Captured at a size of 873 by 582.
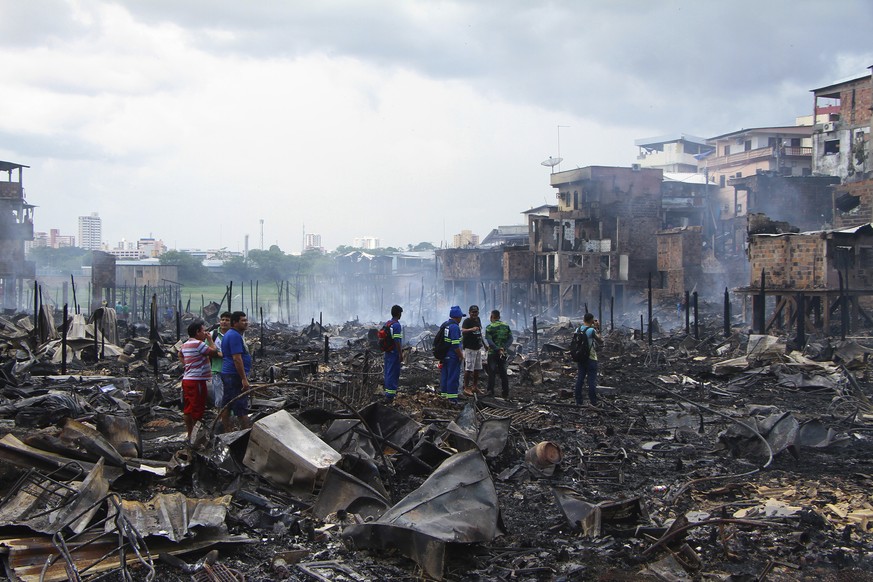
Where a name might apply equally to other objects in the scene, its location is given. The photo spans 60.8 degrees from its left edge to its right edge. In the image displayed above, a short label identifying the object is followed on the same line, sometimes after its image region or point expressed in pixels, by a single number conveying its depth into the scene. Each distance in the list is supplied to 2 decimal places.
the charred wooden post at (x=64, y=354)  16.36
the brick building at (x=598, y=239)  45.69
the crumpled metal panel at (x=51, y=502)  5.82
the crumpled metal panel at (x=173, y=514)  5.81
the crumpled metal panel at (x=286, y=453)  7.08
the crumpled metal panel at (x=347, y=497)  6.64
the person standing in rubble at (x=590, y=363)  12.30
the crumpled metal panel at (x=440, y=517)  5.43
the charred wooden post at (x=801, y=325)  20.14
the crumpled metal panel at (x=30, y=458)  6.82
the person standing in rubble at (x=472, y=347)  13.49
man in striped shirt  8.91
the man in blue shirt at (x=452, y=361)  11.95
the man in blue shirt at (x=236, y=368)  8.87
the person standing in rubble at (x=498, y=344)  13.52
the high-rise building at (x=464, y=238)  104.93
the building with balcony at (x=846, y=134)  45.34
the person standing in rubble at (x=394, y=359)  11.59
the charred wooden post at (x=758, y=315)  23.98
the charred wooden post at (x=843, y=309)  20.91
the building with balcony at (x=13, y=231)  45.44
